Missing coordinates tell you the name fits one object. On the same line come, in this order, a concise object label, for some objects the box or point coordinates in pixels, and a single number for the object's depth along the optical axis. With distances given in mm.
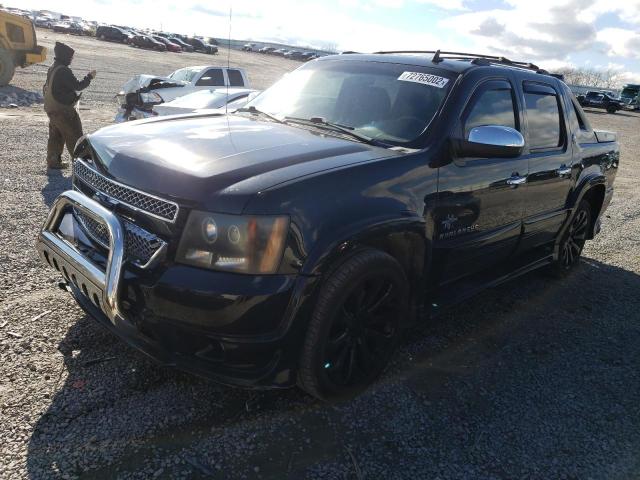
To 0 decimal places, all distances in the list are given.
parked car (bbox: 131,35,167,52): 52875
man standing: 7742
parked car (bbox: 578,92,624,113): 42366
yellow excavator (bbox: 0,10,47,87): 17000
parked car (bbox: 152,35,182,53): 54344
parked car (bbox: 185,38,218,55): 60625
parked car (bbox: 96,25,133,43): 55406
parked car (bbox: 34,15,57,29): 61469
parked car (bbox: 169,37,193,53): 60225
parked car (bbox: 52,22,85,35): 57000
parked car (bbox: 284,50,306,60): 76438
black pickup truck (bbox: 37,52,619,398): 2379
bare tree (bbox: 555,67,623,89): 140875
